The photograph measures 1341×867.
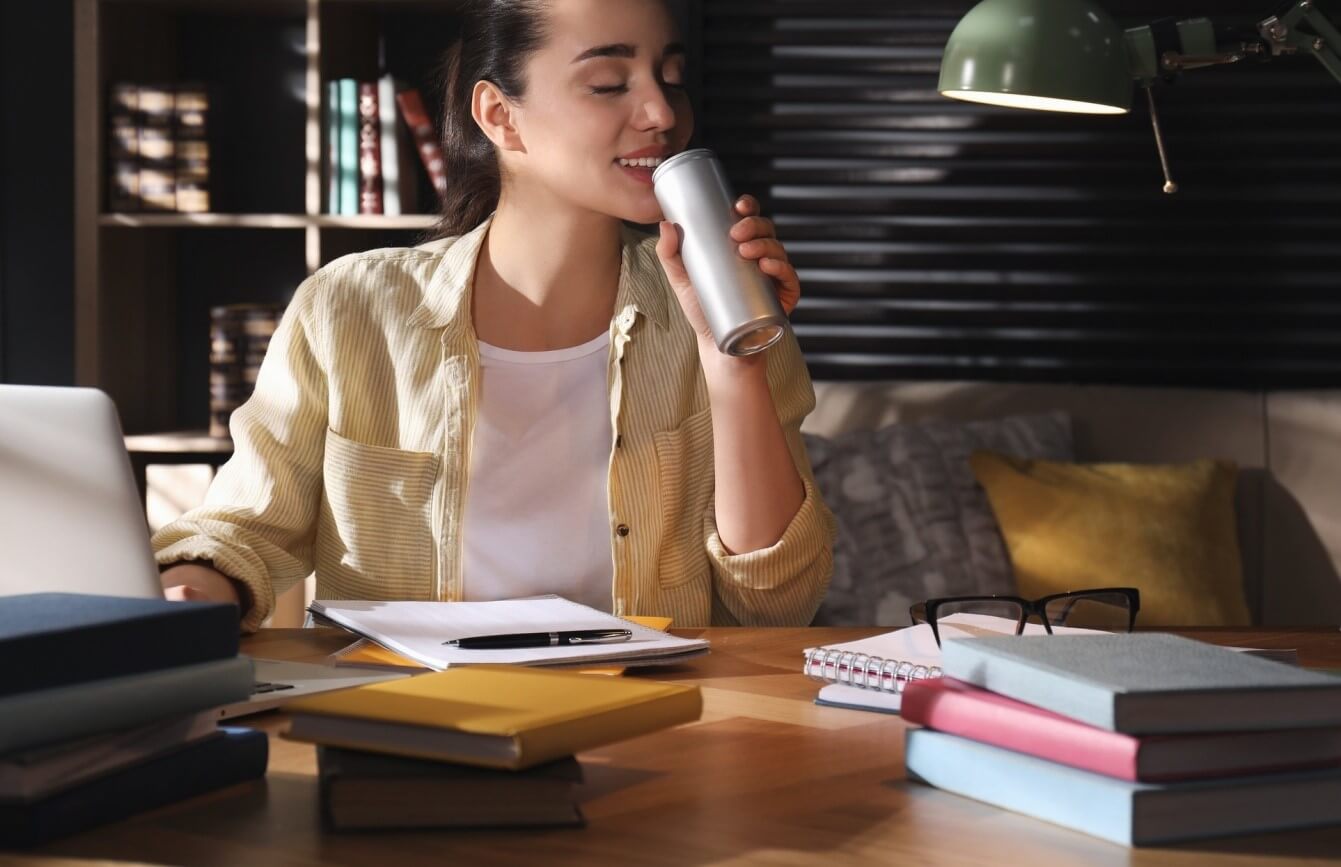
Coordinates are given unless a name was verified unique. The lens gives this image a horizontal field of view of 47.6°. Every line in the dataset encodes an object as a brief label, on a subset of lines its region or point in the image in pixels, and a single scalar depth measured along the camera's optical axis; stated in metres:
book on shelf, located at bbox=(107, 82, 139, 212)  3.11
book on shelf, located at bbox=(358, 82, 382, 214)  3.07
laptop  0.96
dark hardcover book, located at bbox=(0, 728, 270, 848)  0.73
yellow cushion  2.64
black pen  1.18
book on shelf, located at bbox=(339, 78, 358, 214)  3.07
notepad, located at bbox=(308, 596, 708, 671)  1.14
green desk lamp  1.51
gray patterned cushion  2.69
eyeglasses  1.13
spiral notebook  1.06
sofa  2.81
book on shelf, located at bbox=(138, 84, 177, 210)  3.12
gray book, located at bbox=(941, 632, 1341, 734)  0.72
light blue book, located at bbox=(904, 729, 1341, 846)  0.73
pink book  0.73
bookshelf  3.10
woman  1.62
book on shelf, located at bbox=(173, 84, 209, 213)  3.13
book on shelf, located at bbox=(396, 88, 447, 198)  3.07
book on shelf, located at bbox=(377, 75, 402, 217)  3.07
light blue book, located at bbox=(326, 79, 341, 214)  3.08
